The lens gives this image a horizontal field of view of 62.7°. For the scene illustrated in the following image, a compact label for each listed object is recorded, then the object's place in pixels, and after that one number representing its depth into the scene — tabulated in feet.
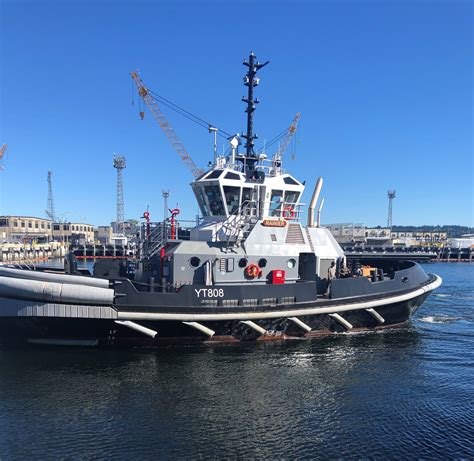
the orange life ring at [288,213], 53.60
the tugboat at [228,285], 41.47
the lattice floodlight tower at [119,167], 341.00
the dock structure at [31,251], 204.93
